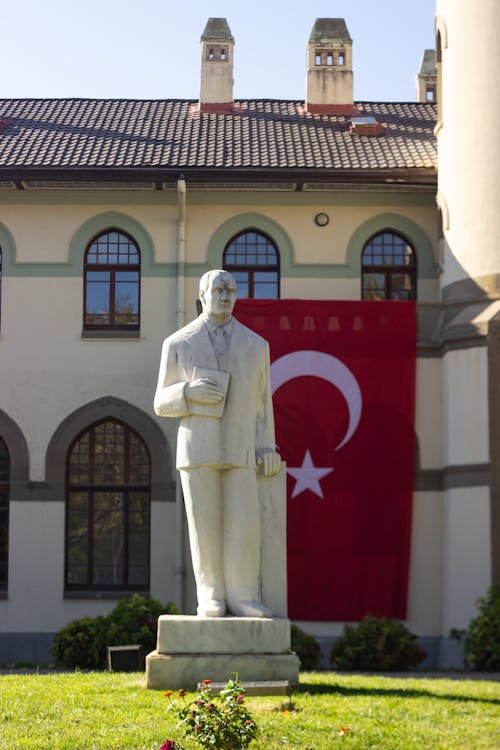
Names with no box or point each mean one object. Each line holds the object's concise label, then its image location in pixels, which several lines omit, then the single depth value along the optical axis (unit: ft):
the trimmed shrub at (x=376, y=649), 66.69
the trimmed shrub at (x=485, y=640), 67.56
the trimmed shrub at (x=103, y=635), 65.26
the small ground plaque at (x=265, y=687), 40.27
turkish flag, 77.71
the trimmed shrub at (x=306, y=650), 66.64
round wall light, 84.79
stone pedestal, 41.19
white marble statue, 41.83
